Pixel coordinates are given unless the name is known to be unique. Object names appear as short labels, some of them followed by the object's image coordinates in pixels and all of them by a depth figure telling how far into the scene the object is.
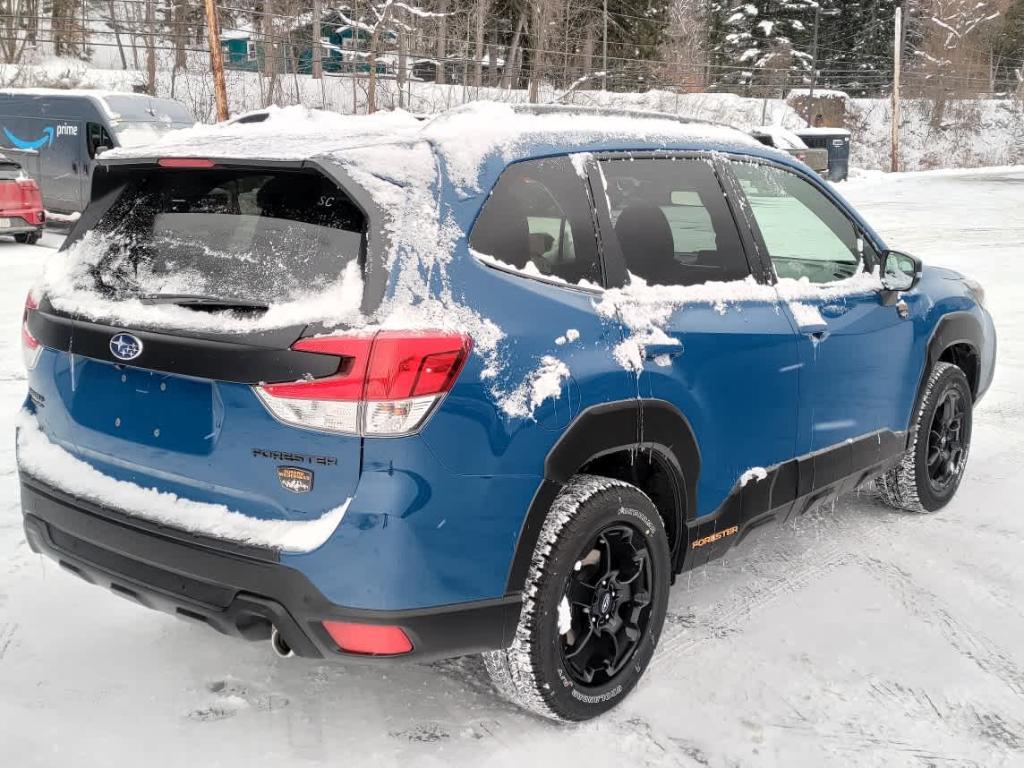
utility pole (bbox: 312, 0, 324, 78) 35.97
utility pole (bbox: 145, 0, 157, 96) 32.84
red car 14.73
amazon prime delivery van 18.02
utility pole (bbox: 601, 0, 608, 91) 43.62
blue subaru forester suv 2.49
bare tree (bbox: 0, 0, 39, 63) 38.36
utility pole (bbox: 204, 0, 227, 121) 21.20
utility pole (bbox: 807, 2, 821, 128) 44.59
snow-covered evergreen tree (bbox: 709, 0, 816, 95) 59.41
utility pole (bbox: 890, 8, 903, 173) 39.31
